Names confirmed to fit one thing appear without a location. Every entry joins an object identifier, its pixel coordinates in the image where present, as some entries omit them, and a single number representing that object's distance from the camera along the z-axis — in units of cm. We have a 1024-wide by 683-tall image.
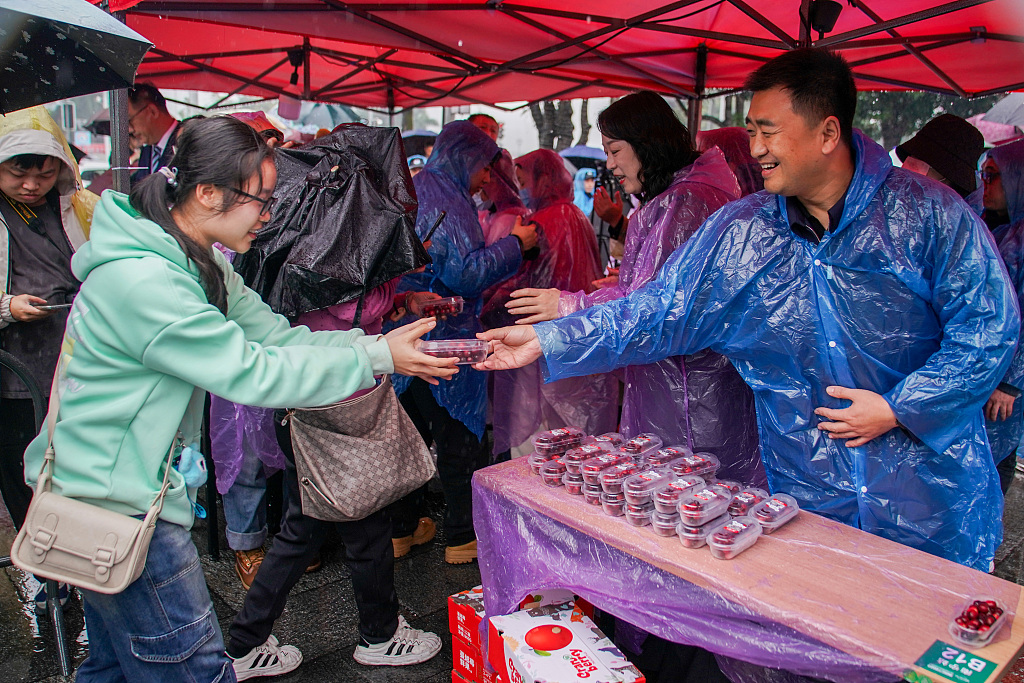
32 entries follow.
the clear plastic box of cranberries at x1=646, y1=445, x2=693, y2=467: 211
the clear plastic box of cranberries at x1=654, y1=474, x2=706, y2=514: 177
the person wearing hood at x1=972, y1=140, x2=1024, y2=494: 280
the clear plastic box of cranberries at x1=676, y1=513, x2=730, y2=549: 170
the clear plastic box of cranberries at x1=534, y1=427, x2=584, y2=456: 223
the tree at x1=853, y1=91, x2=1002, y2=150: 776
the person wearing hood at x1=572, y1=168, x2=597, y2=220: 794
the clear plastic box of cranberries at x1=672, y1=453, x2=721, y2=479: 204
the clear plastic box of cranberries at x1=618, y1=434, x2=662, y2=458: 217
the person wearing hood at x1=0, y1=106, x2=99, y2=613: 266
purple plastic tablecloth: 142
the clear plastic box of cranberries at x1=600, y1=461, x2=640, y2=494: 188
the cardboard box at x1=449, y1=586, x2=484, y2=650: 224
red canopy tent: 377
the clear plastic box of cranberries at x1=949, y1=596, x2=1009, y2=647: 135
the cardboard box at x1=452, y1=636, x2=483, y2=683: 225
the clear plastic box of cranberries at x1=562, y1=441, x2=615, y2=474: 204
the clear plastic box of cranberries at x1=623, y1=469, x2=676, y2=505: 181
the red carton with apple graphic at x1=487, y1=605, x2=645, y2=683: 184
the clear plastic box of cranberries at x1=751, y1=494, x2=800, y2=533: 179
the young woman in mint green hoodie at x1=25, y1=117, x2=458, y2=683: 151
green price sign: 126
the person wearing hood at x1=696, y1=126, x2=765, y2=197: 394
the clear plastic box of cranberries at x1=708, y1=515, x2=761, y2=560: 164
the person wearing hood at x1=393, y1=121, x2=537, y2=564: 317
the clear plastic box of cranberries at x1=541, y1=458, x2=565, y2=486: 209
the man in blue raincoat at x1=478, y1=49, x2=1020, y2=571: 178
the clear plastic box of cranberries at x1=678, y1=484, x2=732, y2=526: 170
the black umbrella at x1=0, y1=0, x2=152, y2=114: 186
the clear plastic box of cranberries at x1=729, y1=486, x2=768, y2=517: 182
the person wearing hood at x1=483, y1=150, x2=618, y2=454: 306
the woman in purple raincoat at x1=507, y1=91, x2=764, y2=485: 241
